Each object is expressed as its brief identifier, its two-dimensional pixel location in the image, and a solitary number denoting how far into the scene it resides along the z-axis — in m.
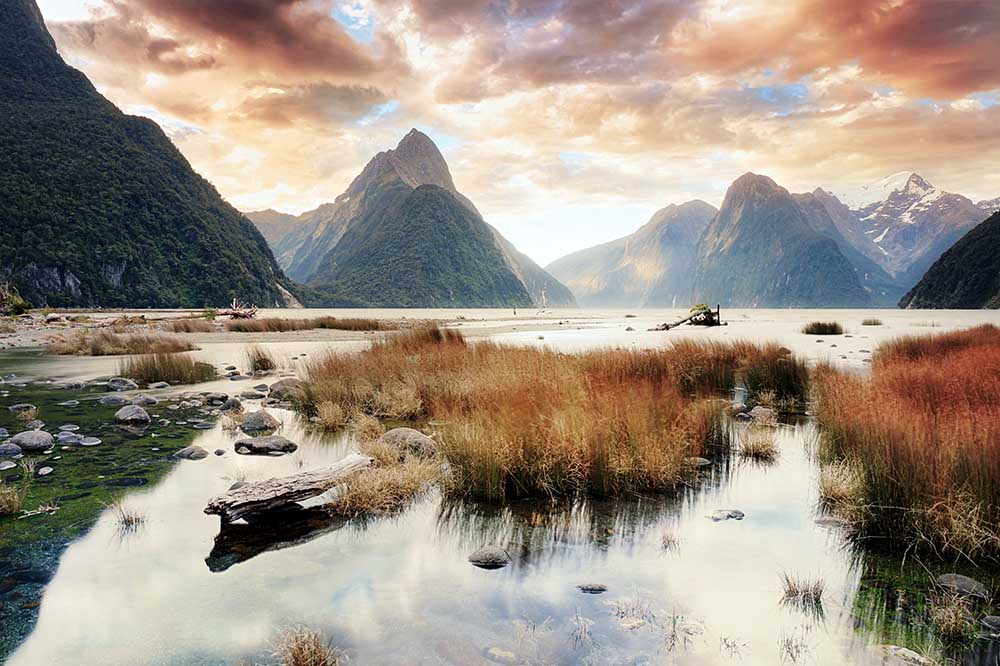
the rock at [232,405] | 14.41
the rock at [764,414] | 12.67
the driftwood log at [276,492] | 6.44
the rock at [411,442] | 9.38
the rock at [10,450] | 9.49
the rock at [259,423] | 12.16
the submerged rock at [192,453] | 9.77
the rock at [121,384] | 18.25
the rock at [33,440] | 9.98
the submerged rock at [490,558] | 5.56
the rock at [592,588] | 4.93
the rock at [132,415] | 12.66
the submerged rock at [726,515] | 6.85
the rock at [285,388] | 16.59
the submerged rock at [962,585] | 4.72
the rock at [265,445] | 10.23
